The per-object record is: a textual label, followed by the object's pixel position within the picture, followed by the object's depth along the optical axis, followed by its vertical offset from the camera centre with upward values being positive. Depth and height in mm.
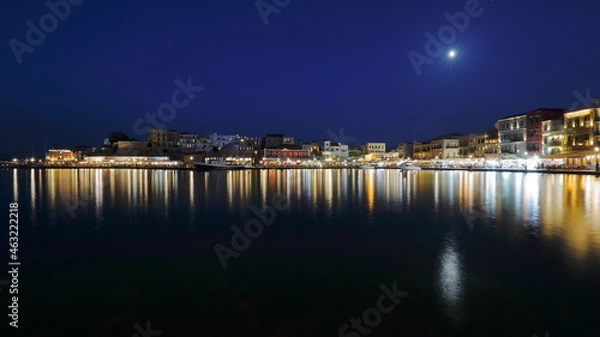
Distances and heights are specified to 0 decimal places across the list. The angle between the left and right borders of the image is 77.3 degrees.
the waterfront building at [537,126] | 49781 +4341
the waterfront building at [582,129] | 39506 +3132
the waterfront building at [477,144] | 65188 +2496
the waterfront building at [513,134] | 53062 +3550
